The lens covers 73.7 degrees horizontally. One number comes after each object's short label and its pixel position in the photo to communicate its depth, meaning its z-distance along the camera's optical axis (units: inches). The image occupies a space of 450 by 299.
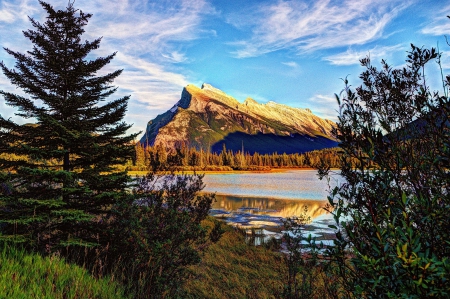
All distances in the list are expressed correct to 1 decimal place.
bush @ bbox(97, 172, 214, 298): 266.7
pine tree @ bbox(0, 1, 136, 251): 337.4
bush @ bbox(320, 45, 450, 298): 81.2
